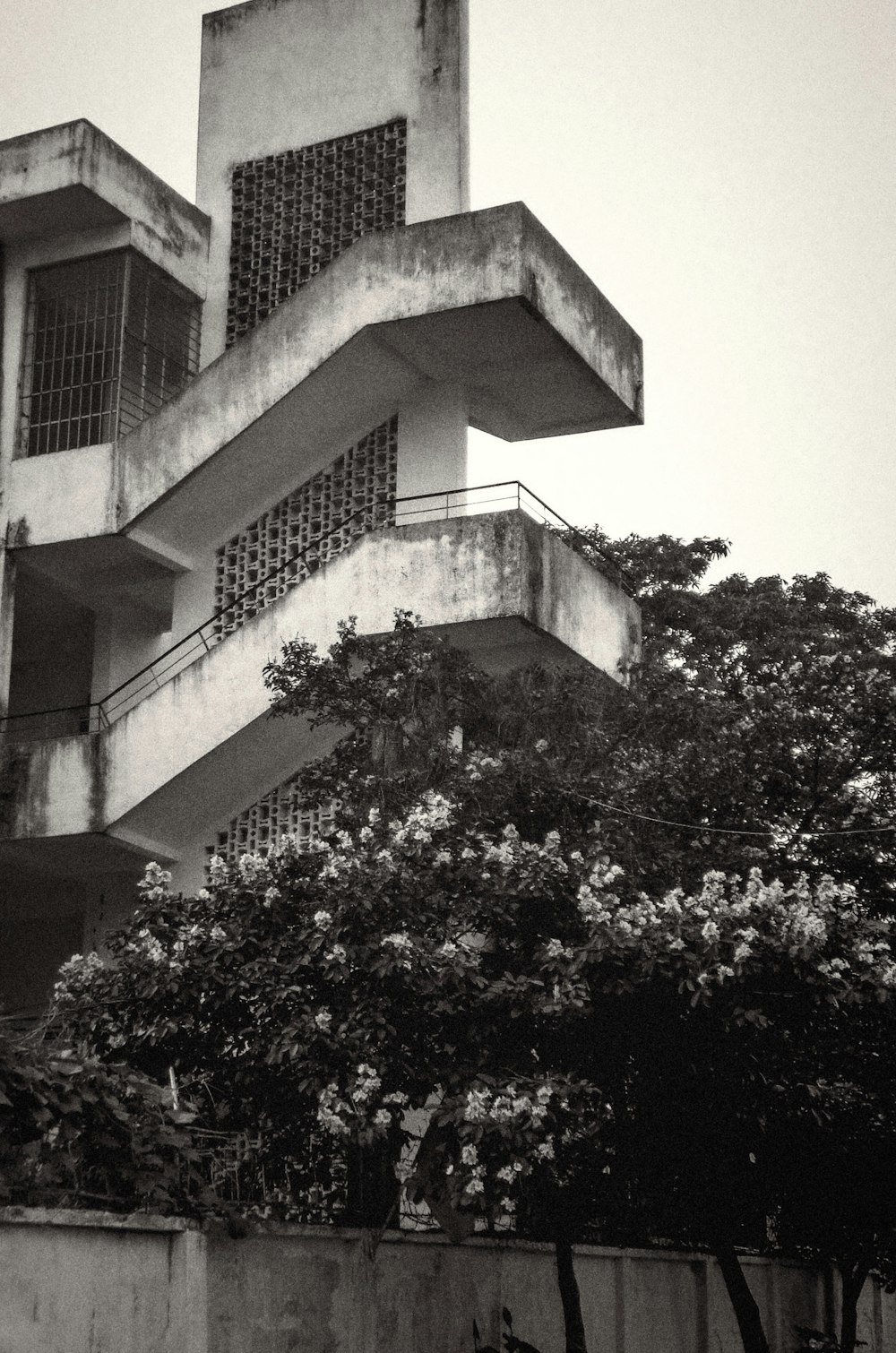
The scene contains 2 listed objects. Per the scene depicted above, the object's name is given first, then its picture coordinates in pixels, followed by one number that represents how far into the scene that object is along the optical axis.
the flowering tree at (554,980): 11.32
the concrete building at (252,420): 18.19
